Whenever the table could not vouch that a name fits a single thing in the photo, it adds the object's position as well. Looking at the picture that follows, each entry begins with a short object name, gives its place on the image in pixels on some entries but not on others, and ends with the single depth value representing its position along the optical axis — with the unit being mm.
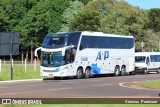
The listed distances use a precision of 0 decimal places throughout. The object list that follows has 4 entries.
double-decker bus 37719
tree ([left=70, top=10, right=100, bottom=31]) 82750
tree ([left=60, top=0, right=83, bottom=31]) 91225
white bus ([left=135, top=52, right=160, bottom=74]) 51625
